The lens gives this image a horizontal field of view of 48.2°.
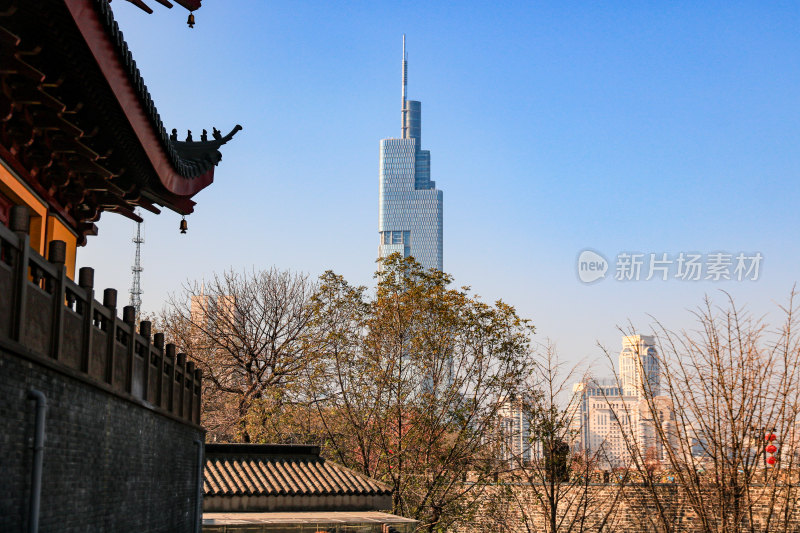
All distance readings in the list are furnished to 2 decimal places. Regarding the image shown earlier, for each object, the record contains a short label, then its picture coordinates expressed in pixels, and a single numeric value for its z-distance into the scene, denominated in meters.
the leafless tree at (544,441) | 22.50
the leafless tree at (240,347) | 25.69
